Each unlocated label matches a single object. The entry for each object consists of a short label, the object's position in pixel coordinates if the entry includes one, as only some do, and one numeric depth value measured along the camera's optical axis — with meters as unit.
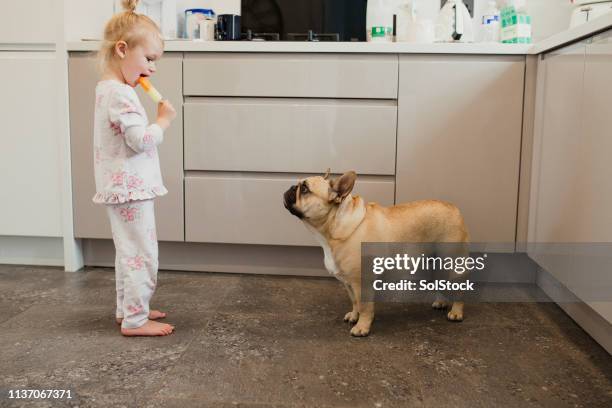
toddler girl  1.76
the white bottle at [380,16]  2.85
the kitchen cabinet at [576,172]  1.69
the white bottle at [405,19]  2.67
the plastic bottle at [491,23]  2.76
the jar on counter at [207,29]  2.98
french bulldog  1.83
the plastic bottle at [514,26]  2.55
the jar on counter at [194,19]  3.01
